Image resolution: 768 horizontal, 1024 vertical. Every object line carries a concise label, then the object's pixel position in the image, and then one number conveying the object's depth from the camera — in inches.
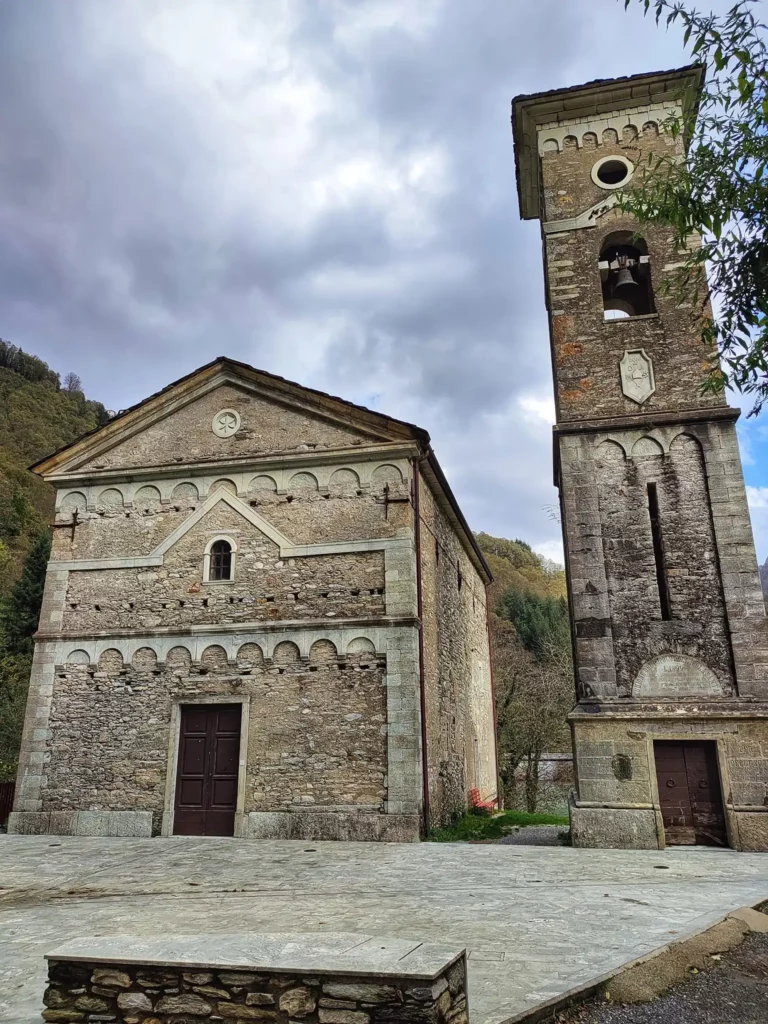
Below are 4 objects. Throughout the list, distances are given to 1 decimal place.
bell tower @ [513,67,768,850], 397.4
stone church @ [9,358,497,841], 456.1
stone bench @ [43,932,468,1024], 126.0
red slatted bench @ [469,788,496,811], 662.0
